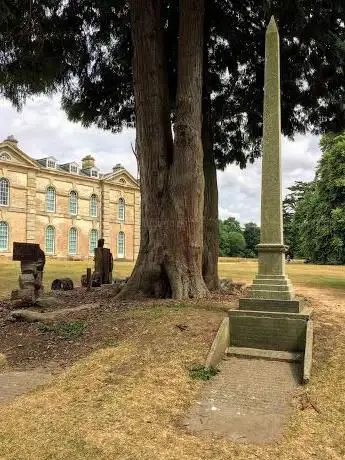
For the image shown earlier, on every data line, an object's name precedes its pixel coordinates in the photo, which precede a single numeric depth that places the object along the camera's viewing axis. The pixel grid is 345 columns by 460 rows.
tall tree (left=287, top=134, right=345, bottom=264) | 36.31
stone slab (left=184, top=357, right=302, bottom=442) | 4.55
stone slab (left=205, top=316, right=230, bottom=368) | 6.15
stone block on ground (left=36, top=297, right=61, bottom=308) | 10.23
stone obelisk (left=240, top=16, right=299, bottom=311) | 7.27
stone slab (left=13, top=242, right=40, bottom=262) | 12.42
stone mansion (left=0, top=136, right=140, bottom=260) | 43.28
